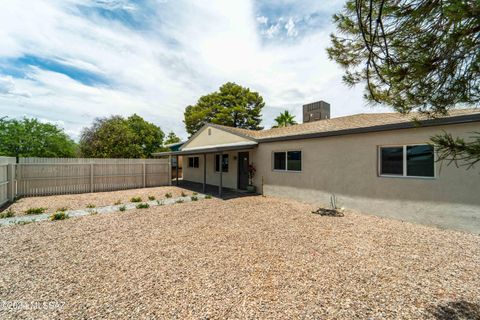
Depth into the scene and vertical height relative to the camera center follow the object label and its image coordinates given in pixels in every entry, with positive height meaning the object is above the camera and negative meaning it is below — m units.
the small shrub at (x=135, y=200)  9.40 -1.81
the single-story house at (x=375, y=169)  5.41 -0.26
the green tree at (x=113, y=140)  19.09 +2.03
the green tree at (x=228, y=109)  29.05 +7.36
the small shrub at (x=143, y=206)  8.23 -1.83
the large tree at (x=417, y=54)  1.99 +1.25
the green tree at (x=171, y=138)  29.67 +3.22
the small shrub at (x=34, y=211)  7.21 -1.79
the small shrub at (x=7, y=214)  6.79 -1.83
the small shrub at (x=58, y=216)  6.61 -1.82
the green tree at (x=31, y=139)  17.12 +1.78
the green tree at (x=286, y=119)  25.58 +5.18
